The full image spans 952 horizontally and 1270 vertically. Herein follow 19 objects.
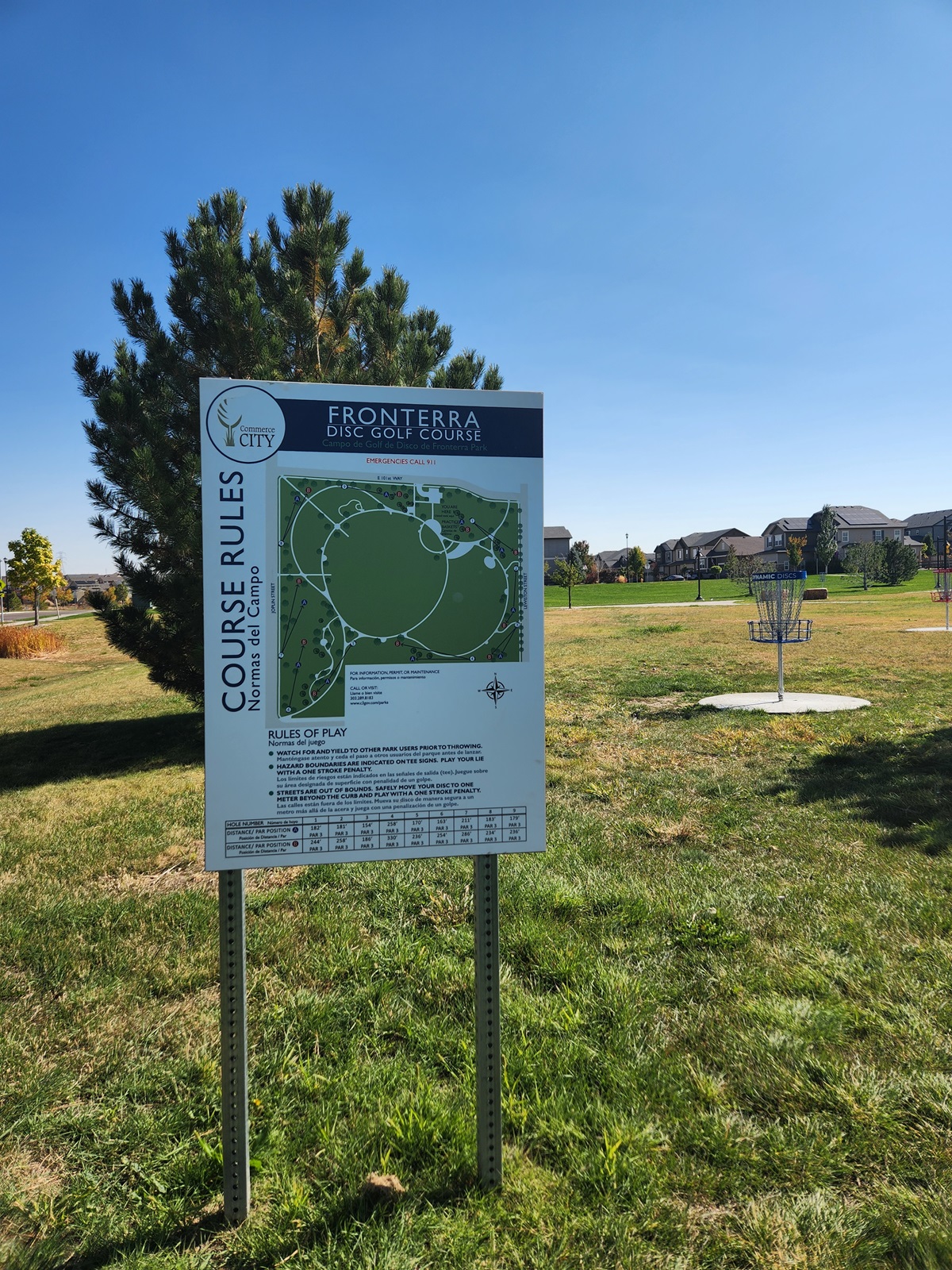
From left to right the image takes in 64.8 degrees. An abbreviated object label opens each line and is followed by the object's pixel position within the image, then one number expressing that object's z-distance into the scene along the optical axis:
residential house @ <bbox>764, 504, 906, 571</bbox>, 98.75
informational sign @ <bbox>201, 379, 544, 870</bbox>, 2.20
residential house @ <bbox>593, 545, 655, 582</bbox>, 123.25
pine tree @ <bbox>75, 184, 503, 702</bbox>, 7.63
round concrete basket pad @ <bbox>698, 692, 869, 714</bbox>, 9.76
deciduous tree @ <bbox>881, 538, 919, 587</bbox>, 60.31
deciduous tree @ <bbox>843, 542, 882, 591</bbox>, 62.03
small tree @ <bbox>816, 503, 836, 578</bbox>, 80.81
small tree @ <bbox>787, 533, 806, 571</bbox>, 78.44
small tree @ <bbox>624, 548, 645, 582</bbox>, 97.62
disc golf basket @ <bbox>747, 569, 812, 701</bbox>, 10.17
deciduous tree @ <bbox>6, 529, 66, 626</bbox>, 36.41
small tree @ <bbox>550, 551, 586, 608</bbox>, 54.88
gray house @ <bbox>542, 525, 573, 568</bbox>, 106.66
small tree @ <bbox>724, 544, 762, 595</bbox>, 56.24
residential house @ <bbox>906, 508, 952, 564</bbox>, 101.69
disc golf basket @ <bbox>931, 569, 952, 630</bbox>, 22.25
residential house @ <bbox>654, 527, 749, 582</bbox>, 113.69
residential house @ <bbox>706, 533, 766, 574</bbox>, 107.12
